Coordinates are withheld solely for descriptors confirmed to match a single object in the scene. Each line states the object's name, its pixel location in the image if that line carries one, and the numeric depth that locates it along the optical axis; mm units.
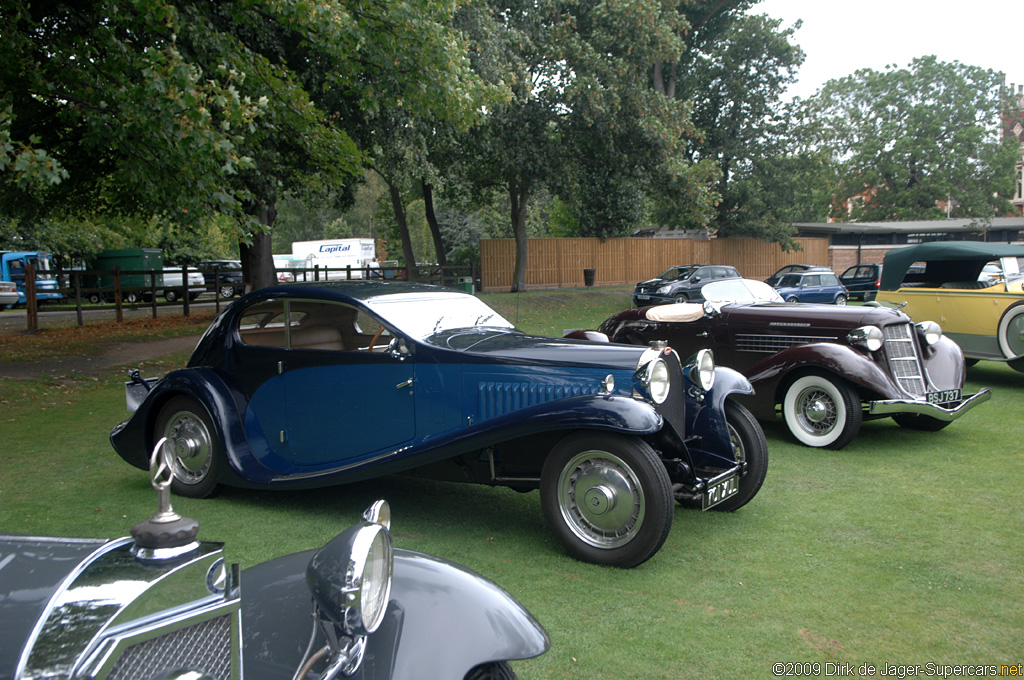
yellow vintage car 10297
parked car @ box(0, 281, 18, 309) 26308
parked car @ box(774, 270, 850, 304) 24859
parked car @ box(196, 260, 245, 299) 30506
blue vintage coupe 4398
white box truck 47875
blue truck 27891
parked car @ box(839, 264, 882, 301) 28297
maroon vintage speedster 7137
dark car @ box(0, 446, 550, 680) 1565
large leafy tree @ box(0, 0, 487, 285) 8711
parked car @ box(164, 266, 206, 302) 28747
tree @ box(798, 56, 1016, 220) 51031
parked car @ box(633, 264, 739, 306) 24234
